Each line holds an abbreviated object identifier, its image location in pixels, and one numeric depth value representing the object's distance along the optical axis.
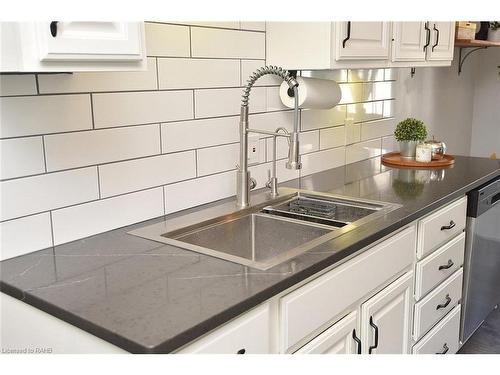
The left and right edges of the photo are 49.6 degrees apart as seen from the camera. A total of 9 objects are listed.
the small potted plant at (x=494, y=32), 3.41
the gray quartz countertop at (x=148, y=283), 1.01
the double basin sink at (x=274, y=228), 1.51
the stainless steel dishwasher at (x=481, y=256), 2.29
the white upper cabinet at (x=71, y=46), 1.00
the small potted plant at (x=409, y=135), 2.65
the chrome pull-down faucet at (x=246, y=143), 1.59
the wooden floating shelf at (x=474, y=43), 3.04
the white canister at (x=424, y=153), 2.61
